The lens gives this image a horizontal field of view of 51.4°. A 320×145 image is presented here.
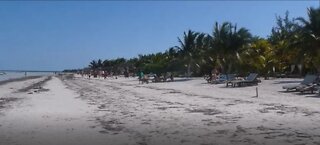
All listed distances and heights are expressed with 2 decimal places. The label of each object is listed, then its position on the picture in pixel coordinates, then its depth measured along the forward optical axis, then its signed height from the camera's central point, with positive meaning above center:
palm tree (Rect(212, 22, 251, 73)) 30.48 +3.19
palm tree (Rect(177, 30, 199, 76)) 38.16 +3.48
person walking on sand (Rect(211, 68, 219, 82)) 28.03 -0.07
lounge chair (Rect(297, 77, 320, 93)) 15.57 -0.61
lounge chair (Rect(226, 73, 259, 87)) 22.26 -0.41
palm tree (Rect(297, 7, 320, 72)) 23.20 +2.68
